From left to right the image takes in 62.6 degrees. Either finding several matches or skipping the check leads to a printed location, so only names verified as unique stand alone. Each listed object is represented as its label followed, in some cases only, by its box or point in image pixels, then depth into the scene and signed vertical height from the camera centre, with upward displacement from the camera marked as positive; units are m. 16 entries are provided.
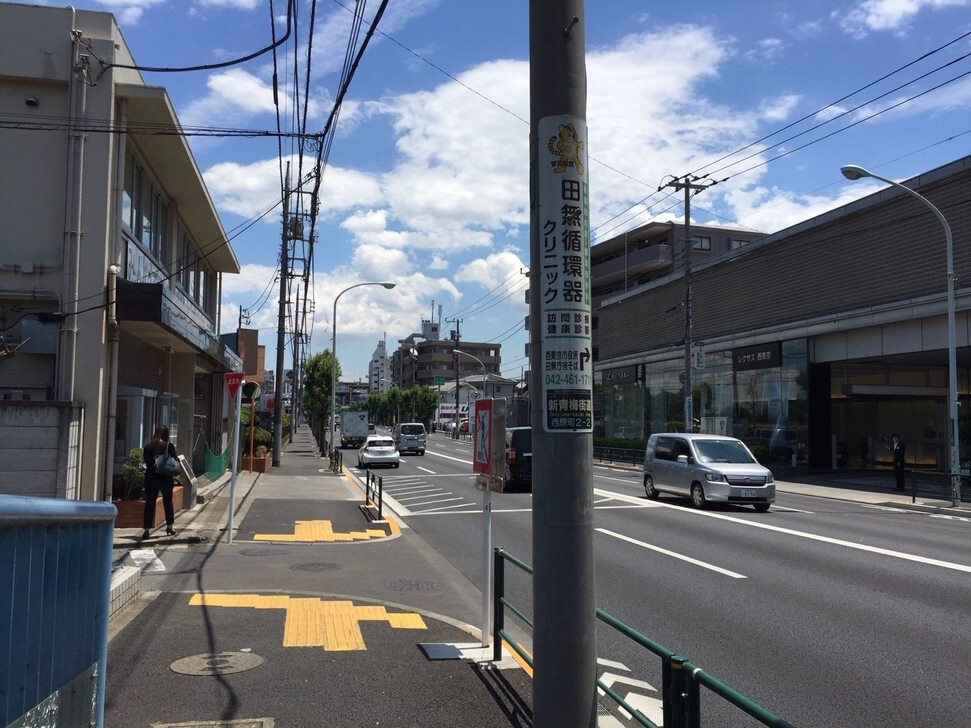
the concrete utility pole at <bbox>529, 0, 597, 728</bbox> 3.97 +0.23
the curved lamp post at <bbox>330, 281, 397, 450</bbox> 39.69 +1.12
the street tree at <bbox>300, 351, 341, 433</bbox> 58.22 +2.53
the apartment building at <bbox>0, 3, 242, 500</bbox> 13.48 +3.06
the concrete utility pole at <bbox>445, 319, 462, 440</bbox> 83.89 +0.02
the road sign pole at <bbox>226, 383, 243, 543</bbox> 13.09 -1.17
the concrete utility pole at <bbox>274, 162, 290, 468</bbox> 33.91 +3.83
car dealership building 26.08 +3.39
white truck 60.91 -0.44
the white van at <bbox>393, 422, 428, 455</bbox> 50.06 -1.14
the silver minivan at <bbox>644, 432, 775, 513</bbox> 18.80 -1.24
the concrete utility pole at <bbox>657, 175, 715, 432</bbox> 33.47 +5.40
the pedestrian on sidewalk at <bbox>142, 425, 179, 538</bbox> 12.86 -0.96
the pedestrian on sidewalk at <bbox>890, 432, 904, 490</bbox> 24.86 -1.23
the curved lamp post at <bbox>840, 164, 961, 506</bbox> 20.78 +1.23
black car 23.89 -1.09
